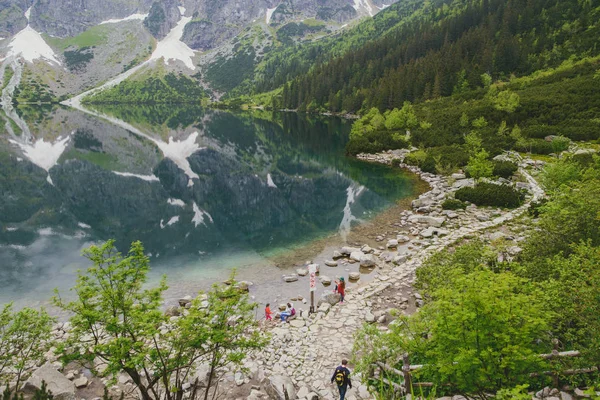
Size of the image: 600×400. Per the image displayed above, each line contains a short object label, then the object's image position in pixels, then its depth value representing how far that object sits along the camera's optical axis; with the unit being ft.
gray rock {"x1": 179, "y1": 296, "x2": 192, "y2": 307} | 66.39
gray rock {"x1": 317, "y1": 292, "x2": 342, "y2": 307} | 61.98
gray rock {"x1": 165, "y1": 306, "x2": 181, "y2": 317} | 61.52
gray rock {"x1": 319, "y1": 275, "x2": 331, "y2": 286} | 72.49
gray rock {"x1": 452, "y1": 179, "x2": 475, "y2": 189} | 122.63
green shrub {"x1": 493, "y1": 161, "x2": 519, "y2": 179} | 128.57
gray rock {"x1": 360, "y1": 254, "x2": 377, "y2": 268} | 78.54
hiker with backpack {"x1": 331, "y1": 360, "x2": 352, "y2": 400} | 36.96
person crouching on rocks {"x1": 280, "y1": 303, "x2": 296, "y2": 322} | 58.29
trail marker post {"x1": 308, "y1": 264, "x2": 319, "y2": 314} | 59.91
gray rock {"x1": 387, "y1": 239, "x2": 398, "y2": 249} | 87.06
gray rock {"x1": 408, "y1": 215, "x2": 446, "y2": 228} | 95.36
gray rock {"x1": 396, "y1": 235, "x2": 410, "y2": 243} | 89.25
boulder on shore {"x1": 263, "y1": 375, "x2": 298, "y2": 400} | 38.17
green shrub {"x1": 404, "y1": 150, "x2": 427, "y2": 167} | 169.37
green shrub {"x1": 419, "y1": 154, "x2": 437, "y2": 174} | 155.13
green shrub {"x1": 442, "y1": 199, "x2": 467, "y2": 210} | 104.47
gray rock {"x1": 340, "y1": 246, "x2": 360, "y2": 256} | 85.40
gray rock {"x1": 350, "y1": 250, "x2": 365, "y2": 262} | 81.10
